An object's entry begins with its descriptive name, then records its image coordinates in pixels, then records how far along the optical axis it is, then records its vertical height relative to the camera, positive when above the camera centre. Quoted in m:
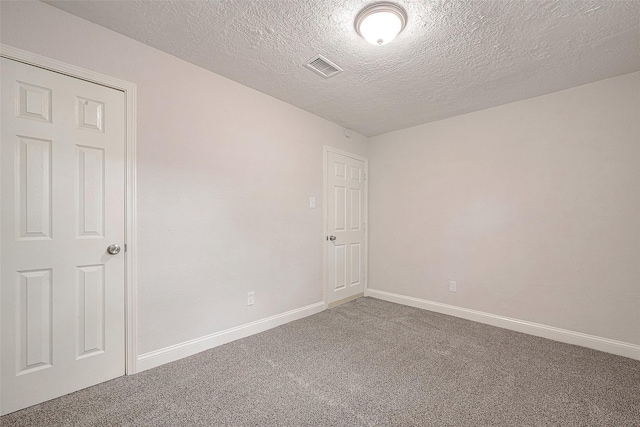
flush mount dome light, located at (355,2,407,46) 1.66 +1.21
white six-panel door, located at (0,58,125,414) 1.59 -0.14
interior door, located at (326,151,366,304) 3.66 -0.18
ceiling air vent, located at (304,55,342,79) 2.23 +1.25
